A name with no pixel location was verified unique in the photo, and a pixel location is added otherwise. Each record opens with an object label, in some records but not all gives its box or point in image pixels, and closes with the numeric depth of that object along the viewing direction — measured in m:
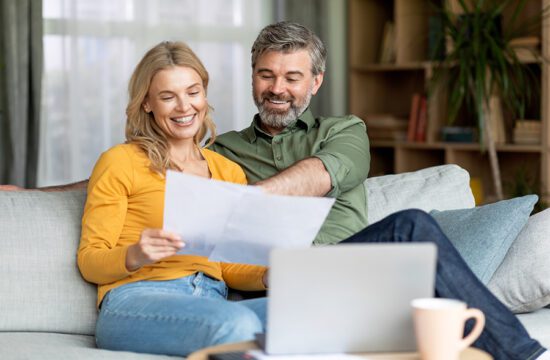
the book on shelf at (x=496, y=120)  4.57
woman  1.93
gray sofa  2.26
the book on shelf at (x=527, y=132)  4.45
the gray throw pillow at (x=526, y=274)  2.28
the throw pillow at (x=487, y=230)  2.31
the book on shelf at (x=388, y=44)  5.28
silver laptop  1.44
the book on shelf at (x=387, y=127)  5.18
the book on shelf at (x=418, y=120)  5.01
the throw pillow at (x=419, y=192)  2.64
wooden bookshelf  4.52
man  2.42
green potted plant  4.32
